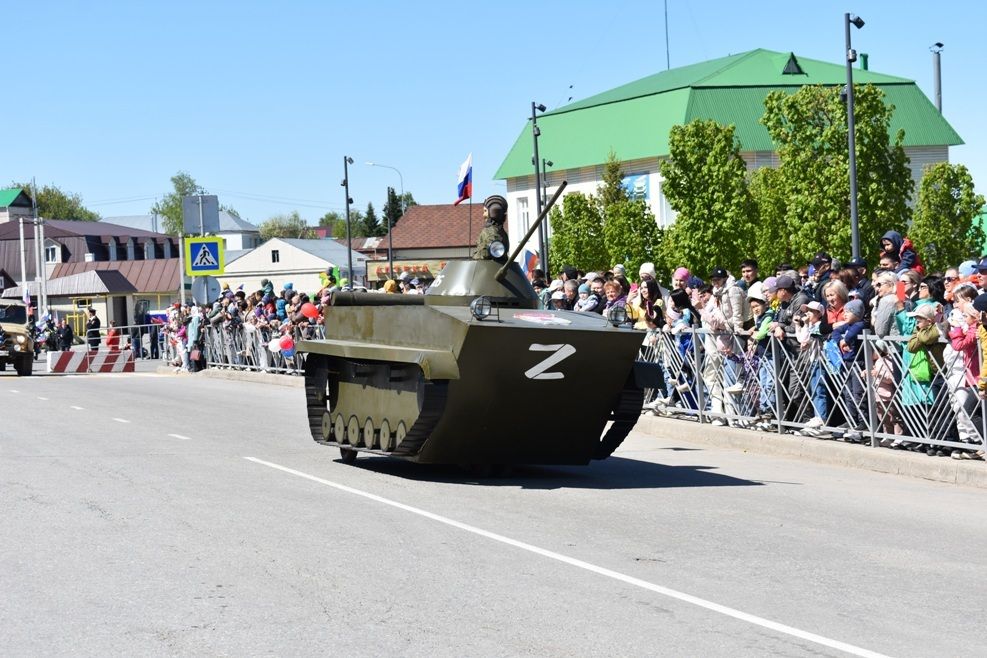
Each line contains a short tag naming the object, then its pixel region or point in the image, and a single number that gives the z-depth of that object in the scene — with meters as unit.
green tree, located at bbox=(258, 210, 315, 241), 195.50
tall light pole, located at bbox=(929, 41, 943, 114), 79.31
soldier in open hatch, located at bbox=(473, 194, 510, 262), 14.34
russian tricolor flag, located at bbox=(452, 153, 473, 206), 44.50
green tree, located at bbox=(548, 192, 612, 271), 76.81
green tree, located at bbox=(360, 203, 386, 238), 173.12
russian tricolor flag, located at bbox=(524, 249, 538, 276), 28.33
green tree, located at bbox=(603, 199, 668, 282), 72.75
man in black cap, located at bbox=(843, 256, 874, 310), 16.47
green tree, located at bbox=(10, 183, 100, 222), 174.88
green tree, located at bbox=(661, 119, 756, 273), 62.31
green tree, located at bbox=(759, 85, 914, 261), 52.31
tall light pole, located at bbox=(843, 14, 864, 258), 31.78
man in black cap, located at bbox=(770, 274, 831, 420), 16.59
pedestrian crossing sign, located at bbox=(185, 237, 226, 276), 33.69
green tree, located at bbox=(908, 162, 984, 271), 63.53
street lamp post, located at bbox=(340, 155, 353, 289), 69.38
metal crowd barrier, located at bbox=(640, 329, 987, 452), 14.31
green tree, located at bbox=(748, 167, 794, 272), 65.06
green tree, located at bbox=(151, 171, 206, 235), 177.62
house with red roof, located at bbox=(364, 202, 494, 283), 122.12
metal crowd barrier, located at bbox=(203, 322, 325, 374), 31.05
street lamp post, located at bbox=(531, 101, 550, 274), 46.69
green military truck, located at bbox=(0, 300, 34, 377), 36.75
